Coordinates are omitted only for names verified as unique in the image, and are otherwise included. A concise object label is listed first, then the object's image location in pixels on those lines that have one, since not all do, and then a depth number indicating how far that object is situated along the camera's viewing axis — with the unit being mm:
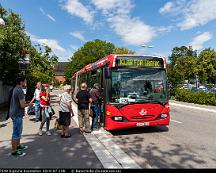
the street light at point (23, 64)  15922
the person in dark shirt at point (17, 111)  6660
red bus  9195
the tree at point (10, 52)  16578
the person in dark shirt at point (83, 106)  9680
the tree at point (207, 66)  67812
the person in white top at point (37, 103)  12680
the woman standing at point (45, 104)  9391
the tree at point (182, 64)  30703
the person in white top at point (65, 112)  8898
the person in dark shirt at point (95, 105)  10492
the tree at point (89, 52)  70812
